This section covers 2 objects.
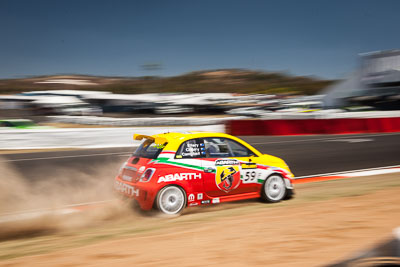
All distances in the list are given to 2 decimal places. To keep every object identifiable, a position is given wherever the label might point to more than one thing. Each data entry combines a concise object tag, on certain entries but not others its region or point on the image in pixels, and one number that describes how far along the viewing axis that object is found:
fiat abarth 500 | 5.90
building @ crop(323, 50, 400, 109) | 38.22
